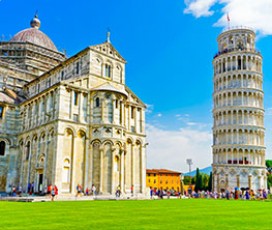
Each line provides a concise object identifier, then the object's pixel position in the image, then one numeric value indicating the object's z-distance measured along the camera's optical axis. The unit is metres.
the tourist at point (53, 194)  25.64
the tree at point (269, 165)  99.77
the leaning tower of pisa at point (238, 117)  62.44
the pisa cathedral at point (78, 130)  32.69
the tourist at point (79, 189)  30.17
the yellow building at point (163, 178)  87.44
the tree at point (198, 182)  76.94
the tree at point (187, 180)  105.35
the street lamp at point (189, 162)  99.06
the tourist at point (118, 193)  30.48
